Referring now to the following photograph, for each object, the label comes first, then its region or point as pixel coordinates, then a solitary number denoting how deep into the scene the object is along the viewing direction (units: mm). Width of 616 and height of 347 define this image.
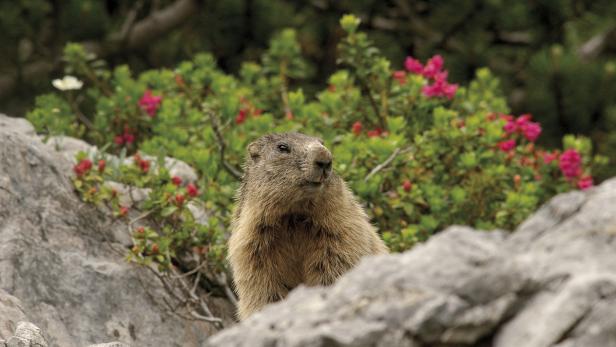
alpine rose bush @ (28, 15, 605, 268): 13766
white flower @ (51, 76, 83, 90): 15836
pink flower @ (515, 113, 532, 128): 16156
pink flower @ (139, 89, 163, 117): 16750
